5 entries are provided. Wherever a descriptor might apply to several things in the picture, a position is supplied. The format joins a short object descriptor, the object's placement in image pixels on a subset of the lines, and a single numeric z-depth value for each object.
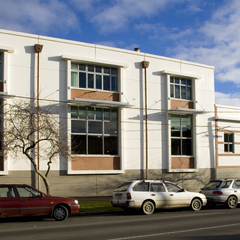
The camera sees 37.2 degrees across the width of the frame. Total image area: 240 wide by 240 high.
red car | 12.49
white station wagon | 15.18
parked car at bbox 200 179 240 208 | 17.89
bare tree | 16.25
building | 20.73
